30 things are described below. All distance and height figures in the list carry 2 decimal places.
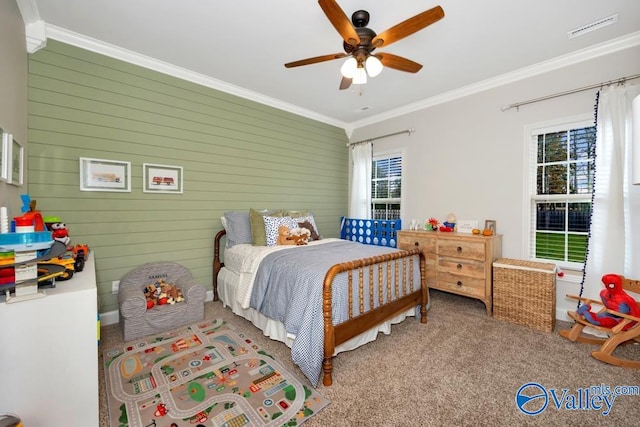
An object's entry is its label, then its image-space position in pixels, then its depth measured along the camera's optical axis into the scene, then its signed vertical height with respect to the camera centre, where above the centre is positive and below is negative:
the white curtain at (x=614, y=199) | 2.46 +0.08
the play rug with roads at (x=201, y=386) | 1.62 -1.22
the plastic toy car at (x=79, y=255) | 1.70 -0.32
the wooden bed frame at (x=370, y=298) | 1.92 -0.81
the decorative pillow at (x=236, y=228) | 3.44 -0.25
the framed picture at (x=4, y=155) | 1.63 +0.34
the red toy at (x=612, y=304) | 2.25 -0.80
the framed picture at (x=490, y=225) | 3.37 -0.21
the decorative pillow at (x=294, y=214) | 3.75 -0.07
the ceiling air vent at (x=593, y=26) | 2.29 +1.58
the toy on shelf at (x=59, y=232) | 2.11 -0.18
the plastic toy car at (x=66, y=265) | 1.43 -0.30
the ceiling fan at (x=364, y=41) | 1.72 +1.21
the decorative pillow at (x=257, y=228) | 3.34 -0.24
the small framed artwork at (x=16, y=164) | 1.80 +0.33
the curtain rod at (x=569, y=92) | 2.56 +1.21
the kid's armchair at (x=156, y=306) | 2.49 -0.92
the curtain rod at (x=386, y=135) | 4.22 +1.20
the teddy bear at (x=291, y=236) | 3.29 -0.33
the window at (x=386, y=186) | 4.50 +0.38
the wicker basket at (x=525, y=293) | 2.69 -0.88
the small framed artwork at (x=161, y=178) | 3.03 +0.35
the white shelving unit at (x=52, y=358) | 1.10 -0.63
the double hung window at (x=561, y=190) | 2.90 +0.19
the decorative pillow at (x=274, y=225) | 3.34 -0.20
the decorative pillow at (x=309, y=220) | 3.65 -0.15
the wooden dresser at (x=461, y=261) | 3.07 -0.63
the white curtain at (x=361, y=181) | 4.75 +0.48
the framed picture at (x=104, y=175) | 2.67 +0.35
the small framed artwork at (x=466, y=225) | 3.49 -0.22
